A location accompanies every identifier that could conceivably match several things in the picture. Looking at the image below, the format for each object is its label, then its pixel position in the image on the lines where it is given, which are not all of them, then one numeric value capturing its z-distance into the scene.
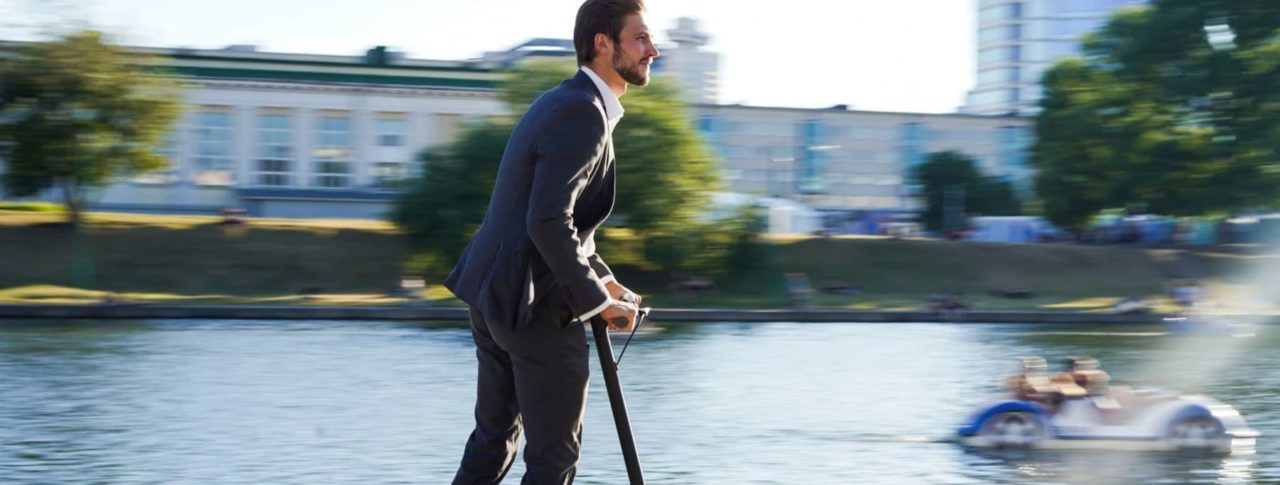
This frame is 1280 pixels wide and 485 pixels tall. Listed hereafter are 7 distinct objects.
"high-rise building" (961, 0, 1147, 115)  131.75
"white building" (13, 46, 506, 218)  89.50
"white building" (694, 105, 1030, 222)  105.88
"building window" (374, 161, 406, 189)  83.53
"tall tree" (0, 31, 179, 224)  49.22
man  4.12
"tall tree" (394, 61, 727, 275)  45.75
